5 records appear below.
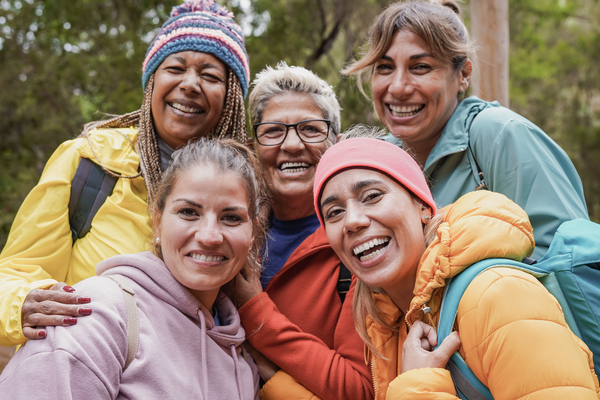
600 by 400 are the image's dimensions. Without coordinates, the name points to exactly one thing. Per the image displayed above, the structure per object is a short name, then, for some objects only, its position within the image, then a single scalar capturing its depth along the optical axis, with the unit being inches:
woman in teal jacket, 106.6
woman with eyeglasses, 101.3
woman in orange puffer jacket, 69.2
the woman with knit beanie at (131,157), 103.3
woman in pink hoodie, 71.1
